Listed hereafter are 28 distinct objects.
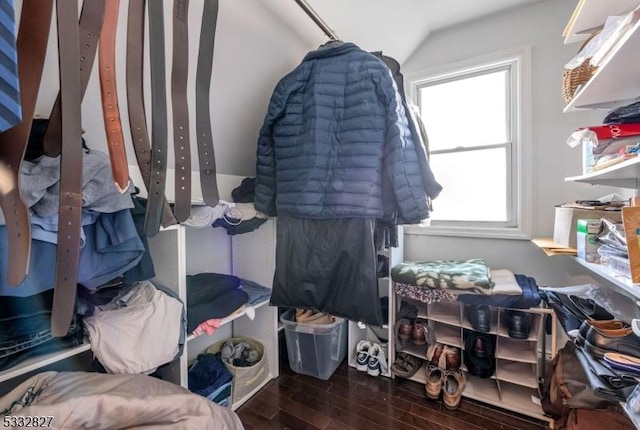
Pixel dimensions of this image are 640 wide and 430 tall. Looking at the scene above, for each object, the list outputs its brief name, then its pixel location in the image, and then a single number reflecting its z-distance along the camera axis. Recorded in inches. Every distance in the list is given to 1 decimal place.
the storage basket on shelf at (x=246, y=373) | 61.4
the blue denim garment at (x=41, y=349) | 32.6
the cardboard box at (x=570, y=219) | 45.9
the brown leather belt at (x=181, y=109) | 27.0
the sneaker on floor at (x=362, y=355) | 73.0
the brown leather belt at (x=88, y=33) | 21.7
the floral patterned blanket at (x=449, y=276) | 59.5
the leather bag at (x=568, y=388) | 37.9
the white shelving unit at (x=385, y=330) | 70.7
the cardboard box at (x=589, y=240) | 43.5
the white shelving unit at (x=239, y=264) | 66.3
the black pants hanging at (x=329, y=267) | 44.3
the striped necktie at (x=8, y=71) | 14.8
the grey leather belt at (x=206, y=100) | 29.5
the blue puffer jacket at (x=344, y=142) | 42.6
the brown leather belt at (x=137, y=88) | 24.8
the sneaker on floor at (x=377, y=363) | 71.4
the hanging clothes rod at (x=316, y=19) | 42.9
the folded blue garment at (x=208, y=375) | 55.0
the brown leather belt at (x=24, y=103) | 18.7
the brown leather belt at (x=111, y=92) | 23.1
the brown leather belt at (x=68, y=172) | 19.9
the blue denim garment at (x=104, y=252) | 30.0
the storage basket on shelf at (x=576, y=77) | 43.7
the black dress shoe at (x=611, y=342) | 34.3
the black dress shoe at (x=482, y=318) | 61.2
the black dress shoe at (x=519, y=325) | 58.4
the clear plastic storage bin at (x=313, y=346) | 68.9
